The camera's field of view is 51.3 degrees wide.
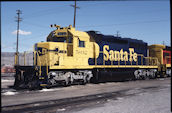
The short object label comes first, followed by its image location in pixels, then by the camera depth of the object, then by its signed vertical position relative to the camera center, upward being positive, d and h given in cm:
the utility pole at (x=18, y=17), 4294 +1095
